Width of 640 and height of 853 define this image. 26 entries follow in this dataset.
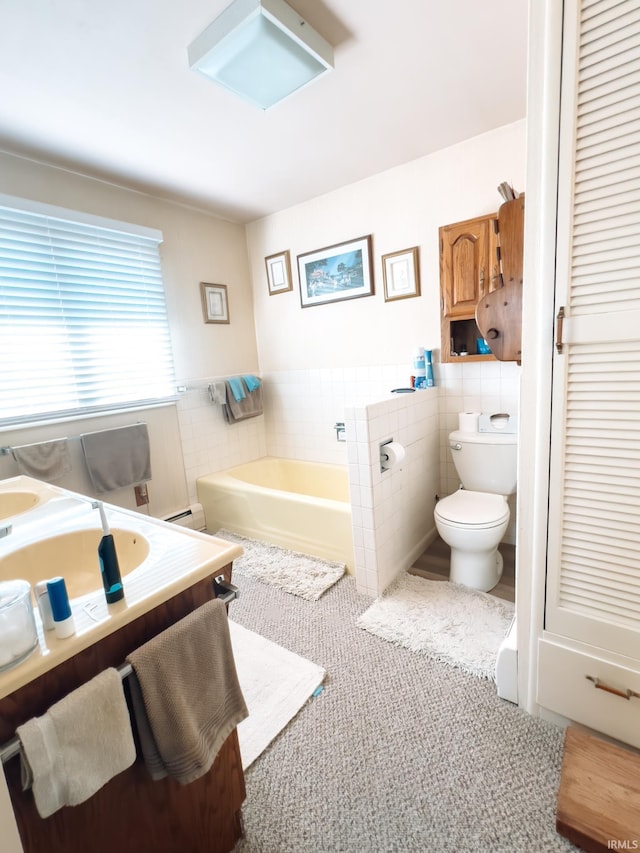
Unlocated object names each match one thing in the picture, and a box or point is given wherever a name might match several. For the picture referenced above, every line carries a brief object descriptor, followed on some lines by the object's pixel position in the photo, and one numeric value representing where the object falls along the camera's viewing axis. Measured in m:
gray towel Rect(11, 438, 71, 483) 2.05
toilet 1.95
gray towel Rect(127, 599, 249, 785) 0.75
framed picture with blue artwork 2.74
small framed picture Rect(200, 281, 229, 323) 3.02
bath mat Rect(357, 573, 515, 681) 1.63
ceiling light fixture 1.33
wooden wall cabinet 2.16
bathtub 2.33
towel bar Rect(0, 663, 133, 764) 0.56
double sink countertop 0.66
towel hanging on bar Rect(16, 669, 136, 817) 0.59
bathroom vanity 0.65
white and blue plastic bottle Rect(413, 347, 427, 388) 2.54
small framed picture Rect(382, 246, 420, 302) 2.54
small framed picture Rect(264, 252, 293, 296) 3.12
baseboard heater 2.89
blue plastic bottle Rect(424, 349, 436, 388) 2.53
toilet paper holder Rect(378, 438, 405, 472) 1.98
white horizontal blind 2.09
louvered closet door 0.94
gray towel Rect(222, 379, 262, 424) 3.14
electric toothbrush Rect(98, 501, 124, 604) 0.76
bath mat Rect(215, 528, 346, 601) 2.17
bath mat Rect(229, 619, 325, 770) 1.37
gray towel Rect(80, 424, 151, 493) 2.34
